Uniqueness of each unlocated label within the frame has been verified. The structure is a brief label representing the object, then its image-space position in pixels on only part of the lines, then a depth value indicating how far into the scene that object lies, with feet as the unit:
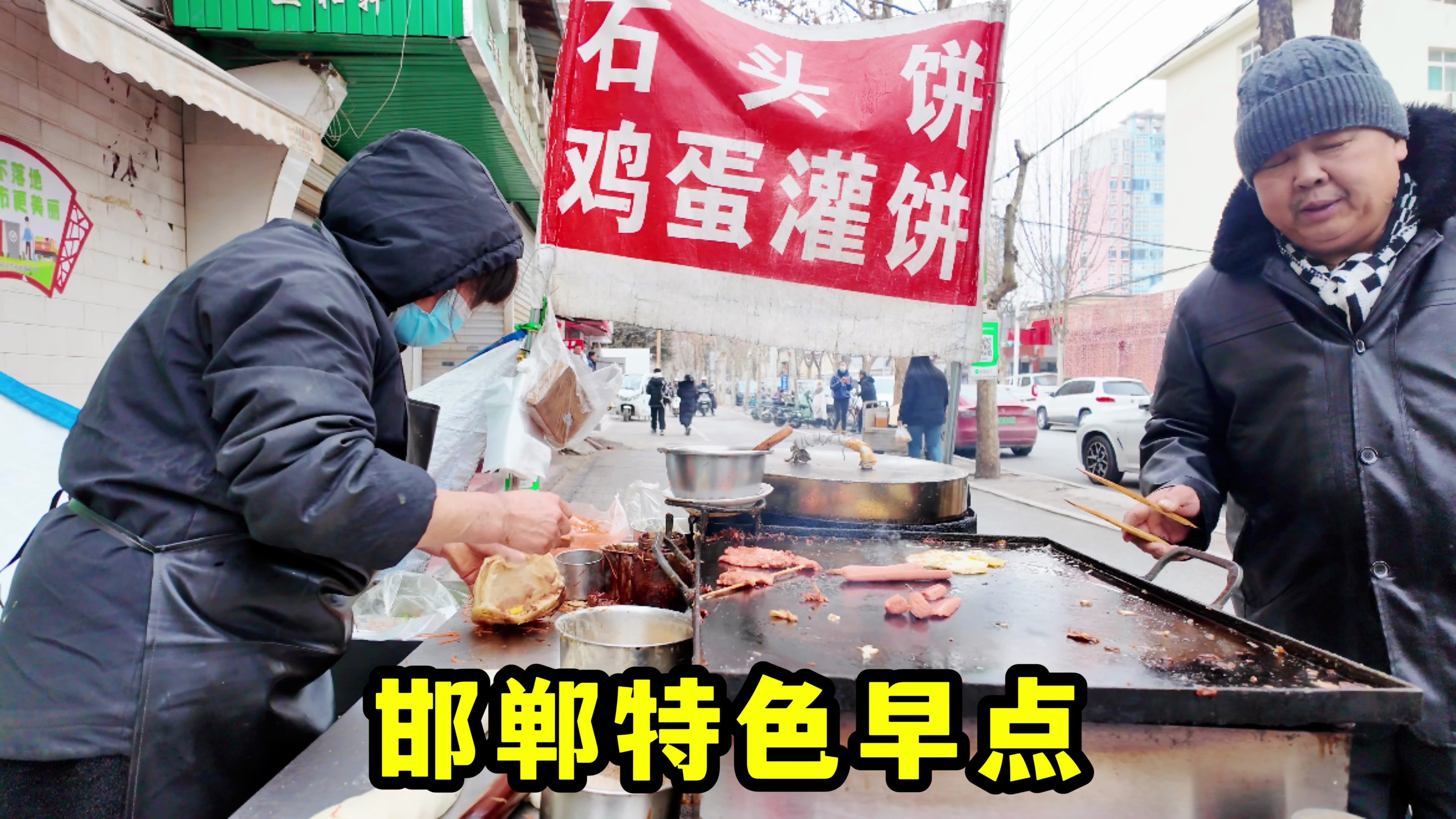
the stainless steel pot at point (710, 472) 7.69
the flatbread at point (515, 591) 7.23
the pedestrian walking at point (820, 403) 101.04
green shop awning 16.89
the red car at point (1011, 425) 54.60
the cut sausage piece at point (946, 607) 5.91
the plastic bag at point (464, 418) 11.82
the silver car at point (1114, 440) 38.34
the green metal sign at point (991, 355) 30.89
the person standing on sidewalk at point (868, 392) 70.49
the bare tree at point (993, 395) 41.42
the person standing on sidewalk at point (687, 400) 77.20
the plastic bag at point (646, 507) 11.90
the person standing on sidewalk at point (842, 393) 80.33
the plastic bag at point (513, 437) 10.33
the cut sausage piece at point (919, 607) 5.89
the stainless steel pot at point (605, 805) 4.28
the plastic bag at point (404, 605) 10.21
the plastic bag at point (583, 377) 9.27
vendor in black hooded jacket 4.44
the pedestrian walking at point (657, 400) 76.95
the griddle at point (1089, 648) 4.19
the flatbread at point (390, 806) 4.50
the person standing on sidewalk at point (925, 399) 39.06
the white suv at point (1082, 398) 69.77
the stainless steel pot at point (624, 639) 4.61
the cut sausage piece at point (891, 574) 6.91
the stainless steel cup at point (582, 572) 8.29
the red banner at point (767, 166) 8.73
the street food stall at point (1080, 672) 4.25
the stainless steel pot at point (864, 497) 9.42
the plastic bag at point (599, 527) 9.74
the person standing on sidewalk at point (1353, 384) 5.81
